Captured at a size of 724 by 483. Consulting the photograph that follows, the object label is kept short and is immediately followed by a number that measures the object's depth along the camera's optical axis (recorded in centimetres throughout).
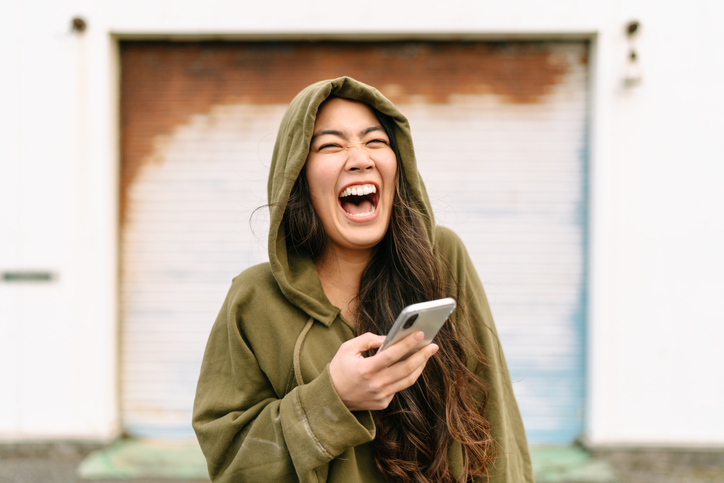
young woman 141
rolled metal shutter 434
